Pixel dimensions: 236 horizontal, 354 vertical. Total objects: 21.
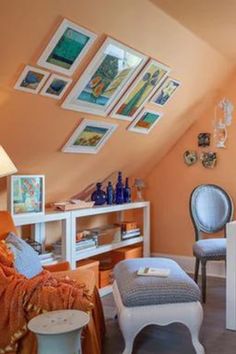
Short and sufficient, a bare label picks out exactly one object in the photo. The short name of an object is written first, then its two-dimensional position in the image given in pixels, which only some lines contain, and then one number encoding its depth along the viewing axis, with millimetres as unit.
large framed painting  2887
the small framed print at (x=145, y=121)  3909
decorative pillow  2521
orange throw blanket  2043
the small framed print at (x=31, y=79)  2523
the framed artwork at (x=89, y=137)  3389
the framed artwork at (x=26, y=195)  3180
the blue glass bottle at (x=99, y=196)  4223
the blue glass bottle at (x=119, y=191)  4430
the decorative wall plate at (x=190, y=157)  4797
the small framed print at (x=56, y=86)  2712
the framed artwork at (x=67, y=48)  2463
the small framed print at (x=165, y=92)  3775
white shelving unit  3332
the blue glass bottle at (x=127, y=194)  4508
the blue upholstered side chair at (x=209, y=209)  4387
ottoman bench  2572
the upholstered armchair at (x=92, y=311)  2090
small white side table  1842
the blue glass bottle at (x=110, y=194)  4336
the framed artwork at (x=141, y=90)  3412
